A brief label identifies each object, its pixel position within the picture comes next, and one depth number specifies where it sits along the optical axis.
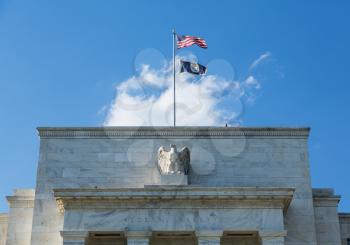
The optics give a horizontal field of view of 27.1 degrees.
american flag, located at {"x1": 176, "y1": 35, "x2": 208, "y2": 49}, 49.62
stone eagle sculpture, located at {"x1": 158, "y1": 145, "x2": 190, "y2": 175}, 43.66
